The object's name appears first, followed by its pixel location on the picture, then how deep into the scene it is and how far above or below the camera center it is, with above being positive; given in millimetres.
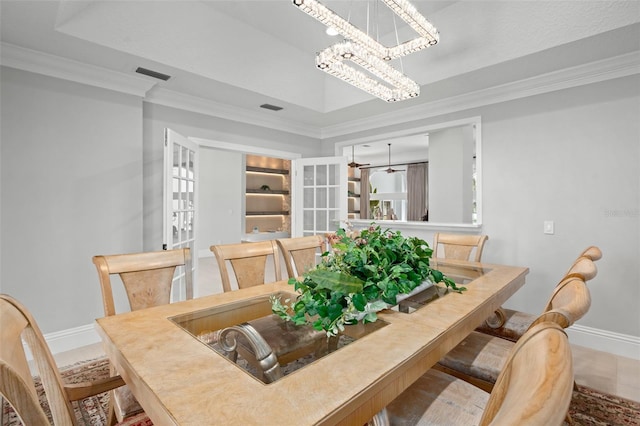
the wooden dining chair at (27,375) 573 -364
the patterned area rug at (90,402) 1168 -1179
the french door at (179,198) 2922 +107
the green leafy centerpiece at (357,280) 1203 -309
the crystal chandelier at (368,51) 1747 +1039
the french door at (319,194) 4562 +212
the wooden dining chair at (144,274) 1546 -350
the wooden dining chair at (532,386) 401 -253
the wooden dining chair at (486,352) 1037 -702
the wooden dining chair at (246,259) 1992 -333
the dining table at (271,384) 725 -453
